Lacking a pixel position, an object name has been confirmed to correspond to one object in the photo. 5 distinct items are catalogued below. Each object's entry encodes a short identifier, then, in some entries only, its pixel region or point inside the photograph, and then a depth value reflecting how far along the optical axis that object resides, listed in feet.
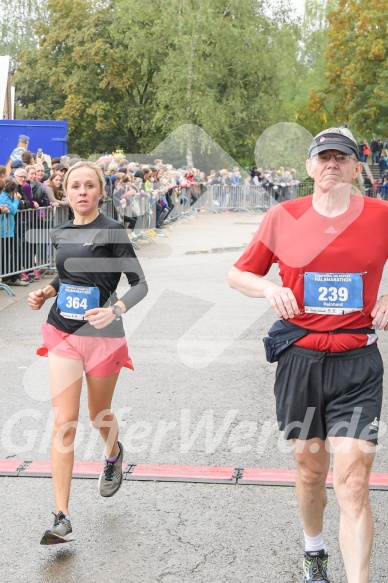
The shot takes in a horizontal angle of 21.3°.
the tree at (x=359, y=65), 165.07
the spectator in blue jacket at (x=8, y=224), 44.80
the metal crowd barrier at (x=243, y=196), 123.13
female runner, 16.46
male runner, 13.26
